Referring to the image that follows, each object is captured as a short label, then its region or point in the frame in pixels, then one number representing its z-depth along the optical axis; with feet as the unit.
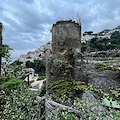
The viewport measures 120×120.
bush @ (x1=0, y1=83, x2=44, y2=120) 4.71
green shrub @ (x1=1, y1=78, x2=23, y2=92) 8.18
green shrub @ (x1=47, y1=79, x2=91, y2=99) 7.60
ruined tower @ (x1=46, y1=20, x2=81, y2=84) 9.18
